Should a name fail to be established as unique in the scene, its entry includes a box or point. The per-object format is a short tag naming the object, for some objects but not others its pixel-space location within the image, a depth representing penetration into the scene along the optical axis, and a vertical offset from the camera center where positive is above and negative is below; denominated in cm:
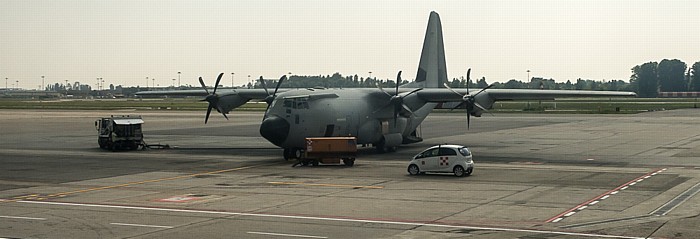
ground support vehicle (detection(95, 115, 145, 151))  5806 -305
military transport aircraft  5016 -111
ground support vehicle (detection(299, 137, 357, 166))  4556 -313
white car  4047 -329
